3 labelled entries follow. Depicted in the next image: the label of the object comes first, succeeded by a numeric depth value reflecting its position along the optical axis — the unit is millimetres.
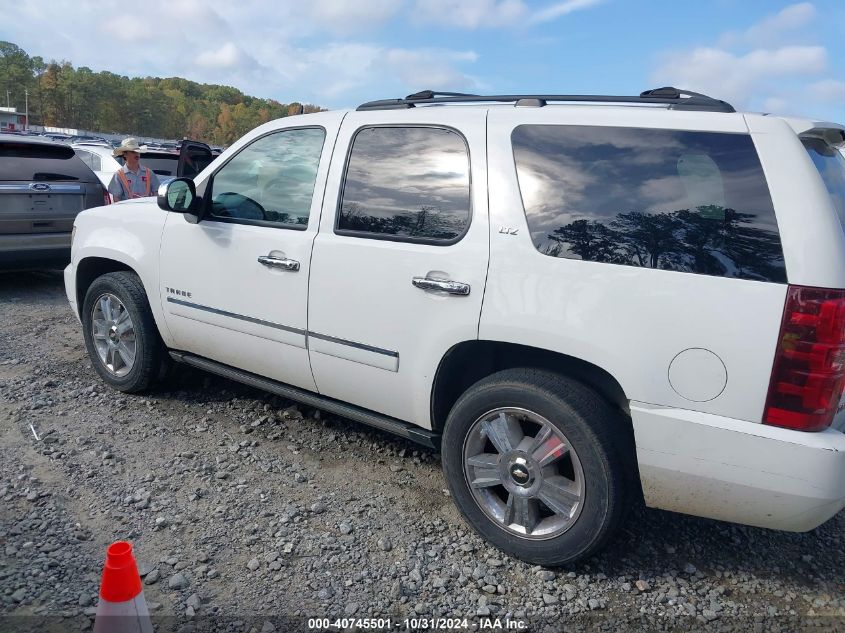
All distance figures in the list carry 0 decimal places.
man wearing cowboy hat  7250
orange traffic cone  2014
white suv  2354
